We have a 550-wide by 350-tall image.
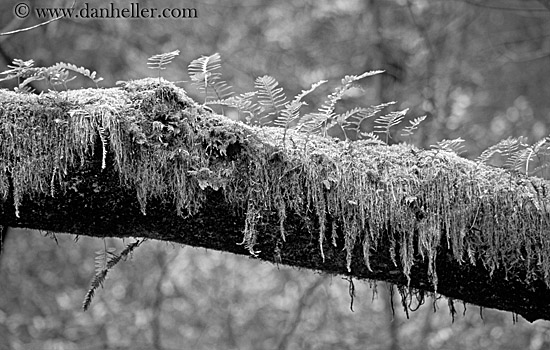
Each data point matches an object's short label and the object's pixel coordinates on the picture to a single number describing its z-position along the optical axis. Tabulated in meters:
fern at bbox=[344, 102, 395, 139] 5.12
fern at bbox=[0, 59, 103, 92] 4.98
